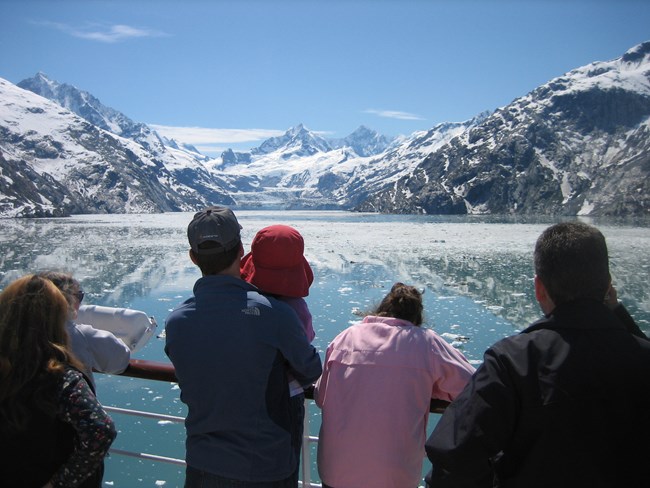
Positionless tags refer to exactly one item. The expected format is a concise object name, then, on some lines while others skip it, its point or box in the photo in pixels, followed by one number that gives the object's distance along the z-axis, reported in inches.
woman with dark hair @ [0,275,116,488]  97.2
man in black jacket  79.0
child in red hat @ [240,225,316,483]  129.4
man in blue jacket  112.4
